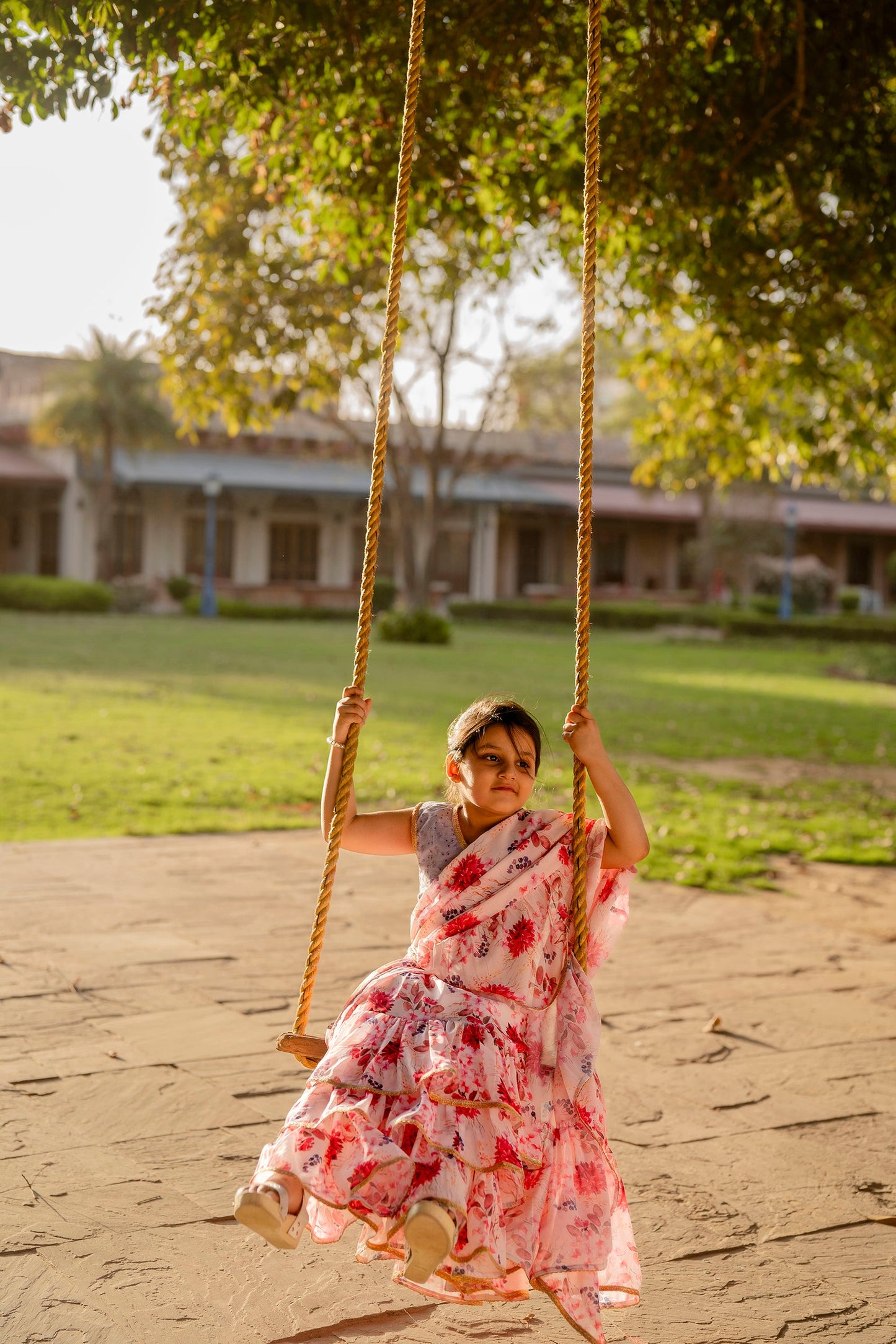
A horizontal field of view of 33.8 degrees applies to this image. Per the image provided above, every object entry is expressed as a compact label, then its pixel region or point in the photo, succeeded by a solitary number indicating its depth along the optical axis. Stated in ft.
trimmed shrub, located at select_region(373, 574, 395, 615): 99.81
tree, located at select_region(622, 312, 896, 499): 25.17
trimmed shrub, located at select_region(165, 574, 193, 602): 100.68
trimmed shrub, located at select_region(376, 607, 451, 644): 75.77
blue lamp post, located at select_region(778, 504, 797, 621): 103.71
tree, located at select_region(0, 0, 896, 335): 16.48
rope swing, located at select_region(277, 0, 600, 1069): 8.20
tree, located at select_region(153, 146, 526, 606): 24.06
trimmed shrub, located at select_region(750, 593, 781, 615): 107.34
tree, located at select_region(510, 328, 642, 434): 86.17
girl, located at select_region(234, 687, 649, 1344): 7.11
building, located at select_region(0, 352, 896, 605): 108.78
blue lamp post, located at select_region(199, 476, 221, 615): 93.66
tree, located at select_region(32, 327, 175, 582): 99.35
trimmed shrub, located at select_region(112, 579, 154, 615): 95.71
